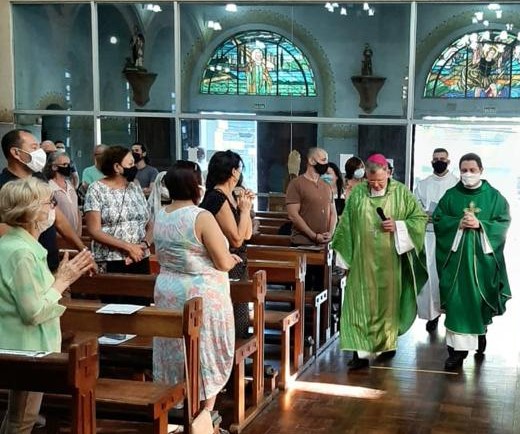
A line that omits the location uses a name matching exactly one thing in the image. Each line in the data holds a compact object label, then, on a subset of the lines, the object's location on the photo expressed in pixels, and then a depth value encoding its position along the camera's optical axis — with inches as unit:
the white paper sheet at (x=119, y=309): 128.7
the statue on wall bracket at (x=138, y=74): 382.6
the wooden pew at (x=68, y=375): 96.2
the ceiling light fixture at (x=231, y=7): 370.3
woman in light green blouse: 109.0
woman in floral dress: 140.5
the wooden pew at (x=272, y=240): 257.0
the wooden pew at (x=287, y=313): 187.6
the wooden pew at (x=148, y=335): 120.4
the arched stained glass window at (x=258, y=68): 373.1
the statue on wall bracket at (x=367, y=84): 357.4
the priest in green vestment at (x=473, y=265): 211.2
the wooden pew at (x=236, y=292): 159.0
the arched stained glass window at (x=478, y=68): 343.6
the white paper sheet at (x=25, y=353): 100.7
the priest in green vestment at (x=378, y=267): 210.5
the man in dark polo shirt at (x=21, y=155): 154.3
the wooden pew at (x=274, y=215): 344.8
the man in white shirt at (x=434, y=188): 277.2
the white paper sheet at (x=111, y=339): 160.7
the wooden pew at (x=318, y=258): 215.8
